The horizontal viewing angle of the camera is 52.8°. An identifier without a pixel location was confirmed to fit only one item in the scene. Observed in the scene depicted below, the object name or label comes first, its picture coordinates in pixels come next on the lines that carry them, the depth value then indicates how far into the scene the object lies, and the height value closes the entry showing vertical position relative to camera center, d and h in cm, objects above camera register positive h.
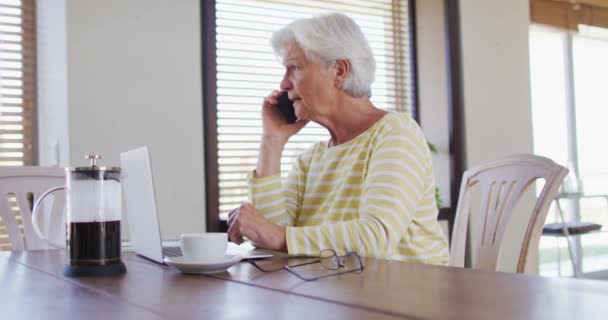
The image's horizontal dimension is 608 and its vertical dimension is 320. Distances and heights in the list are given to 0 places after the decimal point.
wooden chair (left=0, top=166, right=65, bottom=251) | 181 -6
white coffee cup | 111 -14
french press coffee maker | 106 -8
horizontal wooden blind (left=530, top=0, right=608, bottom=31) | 476 +122
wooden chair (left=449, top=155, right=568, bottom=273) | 136 -9
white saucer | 105 -16
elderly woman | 134 +0
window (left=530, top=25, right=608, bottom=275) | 492 +38
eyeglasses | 102 -18
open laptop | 110 -7
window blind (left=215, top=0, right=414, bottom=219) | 310 +47
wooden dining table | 71 -17
